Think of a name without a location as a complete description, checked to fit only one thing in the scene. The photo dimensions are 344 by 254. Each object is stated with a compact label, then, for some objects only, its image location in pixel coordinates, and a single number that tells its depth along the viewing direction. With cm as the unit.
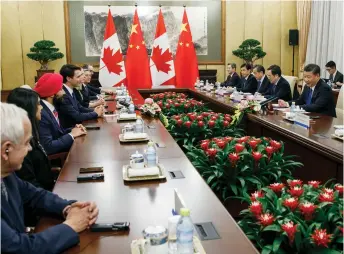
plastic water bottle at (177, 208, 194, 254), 107
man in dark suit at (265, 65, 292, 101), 525
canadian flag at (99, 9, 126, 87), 781
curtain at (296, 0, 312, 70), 862
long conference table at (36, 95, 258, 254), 124
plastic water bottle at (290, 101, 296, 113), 364
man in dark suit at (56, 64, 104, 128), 369
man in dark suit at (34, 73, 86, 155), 276
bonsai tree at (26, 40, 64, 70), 779
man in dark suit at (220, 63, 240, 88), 769
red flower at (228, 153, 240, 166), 236
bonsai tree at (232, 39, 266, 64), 841
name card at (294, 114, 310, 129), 314
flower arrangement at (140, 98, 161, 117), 387
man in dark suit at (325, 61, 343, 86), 713
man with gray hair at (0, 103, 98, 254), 115
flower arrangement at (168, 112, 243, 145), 351
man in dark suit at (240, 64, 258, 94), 652
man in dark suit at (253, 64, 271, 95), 611
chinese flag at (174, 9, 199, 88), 818
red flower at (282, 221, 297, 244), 134
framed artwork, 859
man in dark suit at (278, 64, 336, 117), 410
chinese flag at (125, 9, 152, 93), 796
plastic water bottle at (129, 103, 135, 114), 385
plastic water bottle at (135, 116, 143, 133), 275
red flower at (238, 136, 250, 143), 269
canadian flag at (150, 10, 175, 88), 802
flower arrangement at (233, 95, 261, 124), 392
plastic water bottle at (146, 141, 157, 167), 191
